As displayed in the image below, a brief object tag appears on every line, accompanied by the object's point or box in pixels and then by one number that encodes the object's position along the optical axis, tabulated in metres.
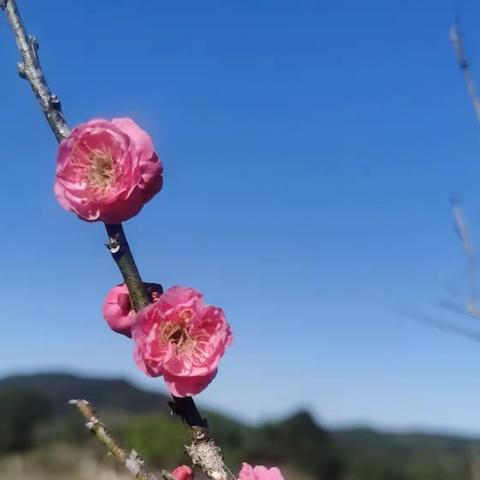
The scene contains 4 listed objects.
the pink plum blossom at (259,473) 0.54
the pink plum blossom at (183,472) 0.50
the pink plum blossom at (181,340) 0.50
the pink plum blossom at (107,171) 0.52
